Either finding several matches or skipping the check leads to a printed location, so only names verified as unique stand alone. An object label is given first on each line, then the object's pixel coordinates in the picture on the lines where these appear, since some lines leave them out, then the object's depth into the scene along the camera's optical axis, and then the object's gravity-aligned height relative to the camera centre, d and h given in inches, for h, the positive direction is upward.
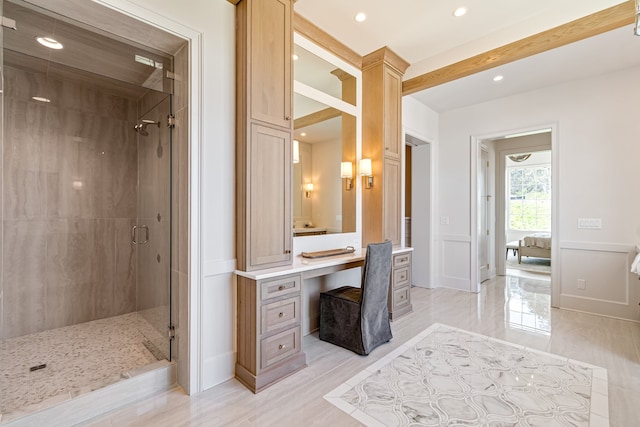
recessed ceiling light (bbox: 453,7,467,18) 111.6 +78.0
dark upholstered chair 103.4 -36.6
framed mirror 121.7 +32.8
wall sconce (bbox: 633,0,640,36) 54.3 +36.0
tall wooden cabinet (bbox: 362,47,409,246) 141.6 +36.6
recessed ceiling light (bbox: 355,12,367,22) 114.0 +77.7
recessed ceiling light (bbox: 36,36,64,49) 88.5 +53.0
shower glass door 99.1 -5.8
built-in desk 84.8 -33.7
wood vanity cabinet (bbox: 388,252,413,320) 138.5 -35.9
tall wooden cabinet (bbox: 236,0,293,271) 89.6 +25.8
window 333.4 +18.5
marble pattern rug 73.1 -50.8
